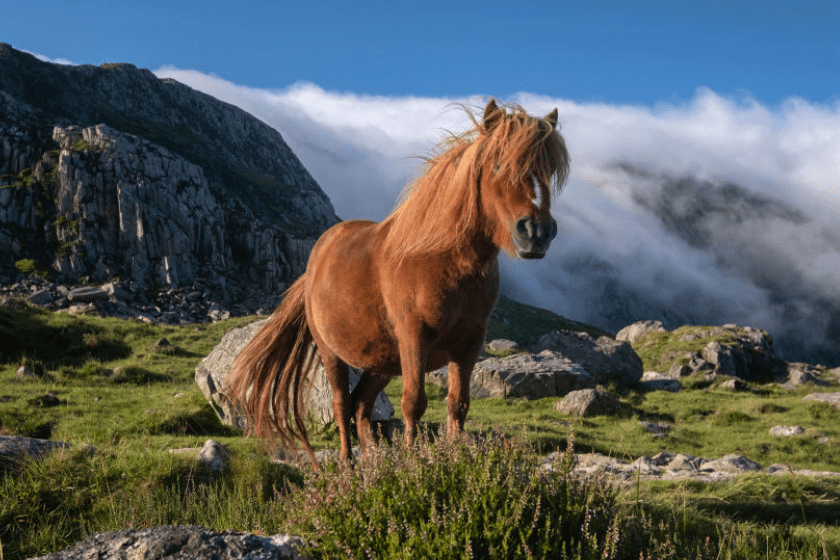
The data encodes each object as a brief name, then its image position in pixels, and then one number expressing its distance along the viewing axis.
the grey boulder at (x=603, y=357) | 22.72
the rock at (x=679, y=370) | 27.24
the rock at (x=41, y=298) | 37.91
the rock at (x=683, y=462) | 9.53
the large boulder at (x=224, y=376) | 9.73
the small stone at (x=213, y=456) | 5.68
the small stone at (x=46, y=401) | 11.31
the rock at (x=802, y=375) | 29.80
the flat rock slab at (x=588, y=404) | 15.50
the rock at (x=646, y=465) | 8.44
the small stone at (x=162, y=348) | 19.48
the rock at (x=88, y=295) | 39.41
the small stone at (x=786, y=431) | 14.45
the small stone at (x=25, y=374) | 13.78
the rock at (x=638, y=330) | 42.77
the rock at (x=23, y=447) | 5.30
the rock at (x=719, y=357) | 29.05
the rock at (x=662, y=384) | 22.33
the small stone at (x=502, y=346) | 29.02
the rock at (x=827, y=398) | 17.92
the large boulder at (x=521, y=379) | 17.69
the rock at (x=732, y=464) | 9.34
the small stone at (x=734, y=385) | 22.82
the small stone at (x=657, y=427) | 14.27
